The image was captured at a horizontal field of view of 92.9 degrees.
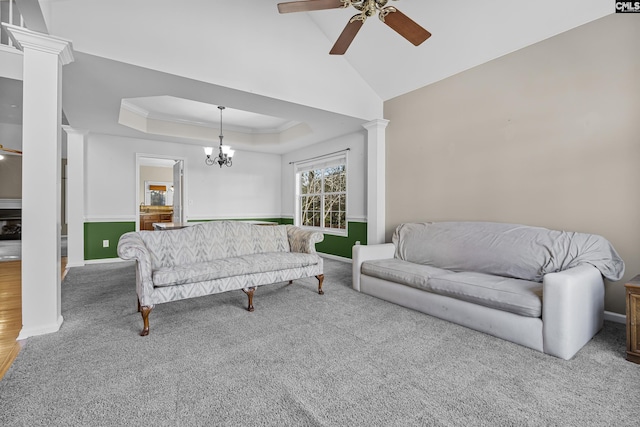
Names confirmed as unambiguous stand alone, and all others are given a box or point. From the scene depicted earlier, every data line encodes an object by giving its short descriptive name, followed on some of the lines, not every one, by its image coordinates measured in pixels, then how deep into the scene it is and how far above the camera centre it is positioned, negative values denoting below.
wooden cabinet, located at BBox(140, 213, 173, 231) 8.23 -0.18
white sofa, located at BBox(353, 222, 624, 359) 2.07 -0.58
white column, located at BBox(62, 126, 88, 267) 4.99 +0.35
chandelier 5.40 +1.09
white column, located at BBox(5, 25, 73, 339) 2.39 +0.26
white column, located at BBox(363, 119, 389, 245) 4.64 +0.53
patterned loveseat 2.58 -0.50
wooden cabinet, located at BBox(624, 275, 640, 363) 1.94 -0.70
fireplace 6.26 -0.14
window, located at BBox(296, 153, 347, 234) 5.91 +0.39
